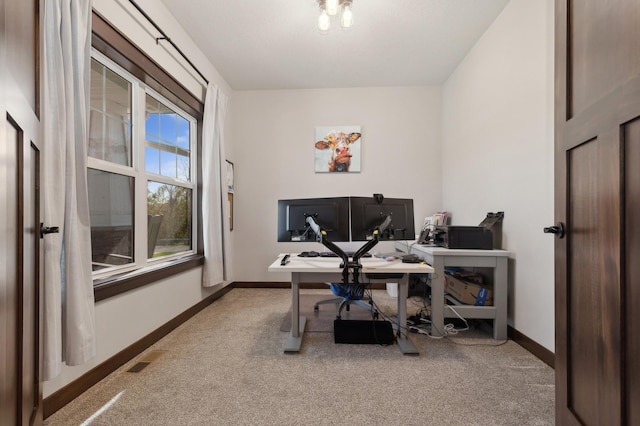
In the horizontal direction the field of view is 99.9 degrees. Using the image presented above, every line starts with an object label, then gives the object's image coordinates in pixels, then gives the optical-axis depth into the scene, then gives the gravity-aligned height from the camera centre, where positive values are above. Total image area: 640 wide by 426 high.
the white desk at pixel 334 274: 1.99 -0.47
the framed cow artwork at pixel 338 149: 3.82 +0.92
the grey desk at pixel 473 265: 2.26 -0.62
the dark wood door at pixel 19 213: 0.74 +0.01
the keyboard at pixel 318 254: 2.47 -0.38
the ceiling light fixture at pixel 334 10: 2.07 +1.61
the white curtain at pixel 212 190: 2.93 +0.27
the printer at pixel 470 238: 2.39 -0.23
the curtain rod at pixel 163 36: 1.92 +1.48
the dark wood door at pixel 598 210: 0.78 +0.01
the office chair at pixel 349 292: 2.43 -0.72
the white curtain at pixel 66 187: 1.27 +0.14
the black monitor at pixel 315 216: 2.10 -0.03
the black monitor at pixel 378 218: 2.09 -0.04
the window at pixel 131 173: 1.90 +0.34
